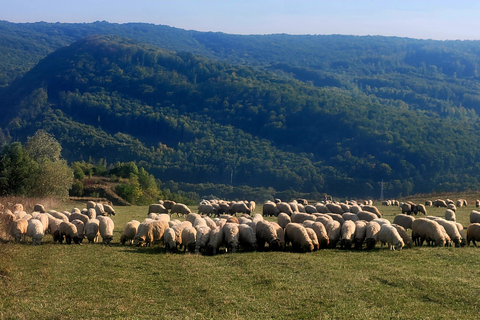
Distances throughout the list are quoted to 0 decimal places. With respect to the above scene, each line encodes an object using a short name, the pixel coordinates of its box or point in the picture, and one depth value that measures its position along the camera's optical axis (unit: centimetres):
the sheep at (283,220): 2318
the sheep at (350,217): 2531
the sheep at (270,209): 3384
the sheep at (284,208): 3185
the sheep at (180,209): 3549
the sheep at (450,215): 2930
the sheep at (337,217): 2434
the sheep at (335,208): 3150
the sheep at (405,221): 2398
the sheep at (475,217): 2744
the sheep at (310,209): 3102
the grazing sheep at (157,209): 3391
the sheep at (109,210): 3526
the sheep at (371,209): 2987
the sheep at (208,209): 3500
